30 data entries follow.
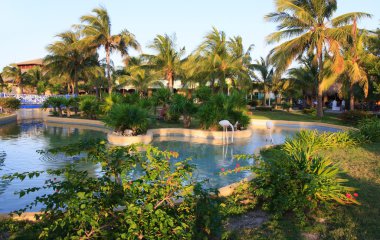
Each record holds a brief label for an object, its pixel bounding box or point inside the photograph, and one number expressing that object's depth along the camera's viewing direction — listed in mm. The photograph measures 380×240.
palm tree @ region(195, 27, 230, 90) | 23266
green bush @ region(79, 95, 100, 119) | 18438
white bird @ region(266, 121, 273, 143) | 12023
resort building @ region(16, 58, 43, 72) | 60556
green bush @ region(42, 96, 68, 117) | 20750
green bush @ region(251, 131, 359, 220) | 4223
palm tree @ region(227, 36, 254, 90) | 24275
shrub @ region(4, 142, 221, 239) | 2814
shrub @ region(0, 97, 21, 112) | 21681
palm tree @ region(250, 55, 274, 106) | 32650
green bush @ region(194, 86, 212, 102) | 17156
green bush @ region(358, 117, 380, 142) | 10102
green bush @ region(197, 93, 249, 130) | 13344
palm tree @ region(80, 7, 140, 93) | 25203
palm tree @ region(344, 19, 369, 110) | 18469
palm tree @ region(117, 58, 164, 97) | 27141
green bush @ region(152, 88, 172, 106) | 16811
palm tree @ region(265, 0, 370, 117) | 19391
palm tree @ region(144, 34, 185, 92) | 24672
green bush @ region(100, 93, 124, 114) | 15828
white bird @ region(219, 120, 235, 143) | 11315
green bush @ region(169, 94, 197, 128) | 15016
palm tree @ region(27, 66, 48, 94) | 49062
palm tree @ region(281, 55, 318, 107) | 27536
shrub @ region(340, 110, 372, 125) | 17069
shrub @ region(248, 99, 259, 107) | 33125
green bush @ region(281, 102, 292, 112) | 30609
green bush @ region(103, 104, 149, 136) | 11984
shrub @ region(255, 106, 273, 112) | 28344
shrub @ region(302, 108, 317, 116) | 23850
